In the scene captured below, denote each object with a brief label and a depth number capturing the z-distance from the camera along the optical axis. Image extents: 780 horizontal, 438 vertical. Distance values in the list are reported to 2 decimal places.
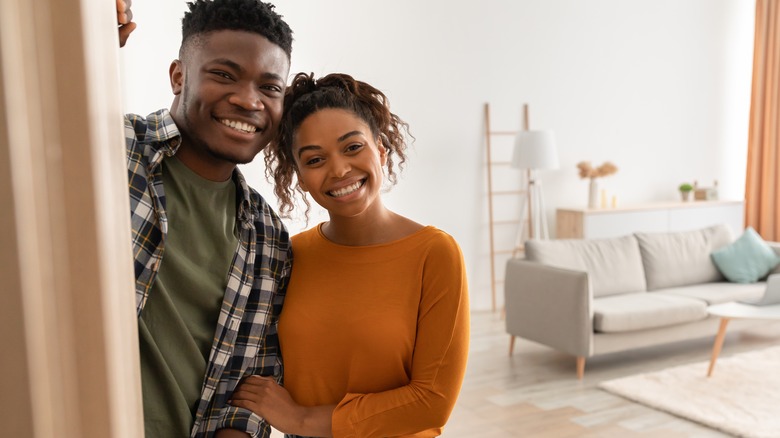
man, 1.04
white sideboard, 6.49
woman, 1.24
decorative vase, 6.69
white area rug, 3.54
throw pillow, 5.56
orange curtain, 8.01
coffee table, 4.15
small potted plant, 7.41
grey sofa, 4.39
